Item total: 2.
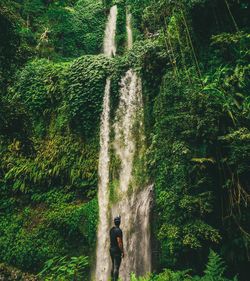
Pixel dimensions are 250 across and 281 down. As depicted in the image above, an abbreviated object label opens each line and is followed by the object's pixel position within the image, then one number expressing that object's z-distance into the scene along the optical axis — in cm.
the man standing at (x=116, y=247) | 645
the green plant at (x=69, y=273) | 425
